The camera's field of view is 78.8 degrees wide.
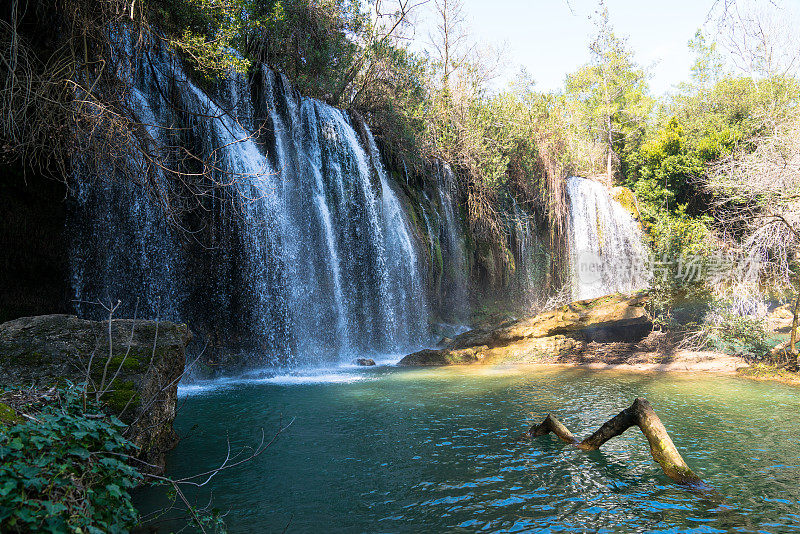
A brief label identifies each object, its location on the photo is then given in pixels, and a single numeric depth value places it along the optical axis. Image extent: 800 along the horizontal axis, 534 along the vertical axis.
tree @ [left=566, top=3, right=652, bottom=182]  30.16
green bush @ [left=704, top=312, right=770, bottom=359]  10.25
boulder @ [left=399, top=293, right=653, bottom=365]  12.18
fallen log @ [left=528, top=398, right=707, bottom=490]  4.22
